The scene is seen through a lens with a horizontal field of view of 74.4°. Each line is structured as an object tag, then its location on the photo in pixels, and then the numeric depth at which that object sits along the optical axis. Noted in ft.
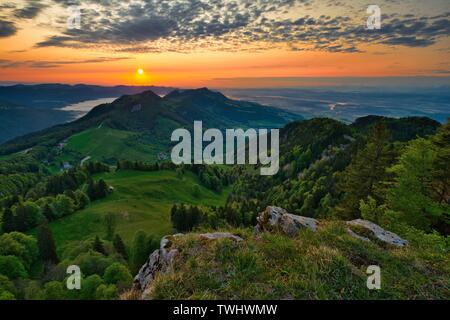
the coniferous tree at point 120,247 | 293.72
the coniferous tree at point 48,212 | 423.64
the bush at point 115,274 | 225.97
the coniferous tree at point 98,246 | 290.37
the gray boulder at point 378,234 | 52.85
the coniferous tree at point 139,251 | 265.48
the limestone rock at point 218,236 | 46.29
